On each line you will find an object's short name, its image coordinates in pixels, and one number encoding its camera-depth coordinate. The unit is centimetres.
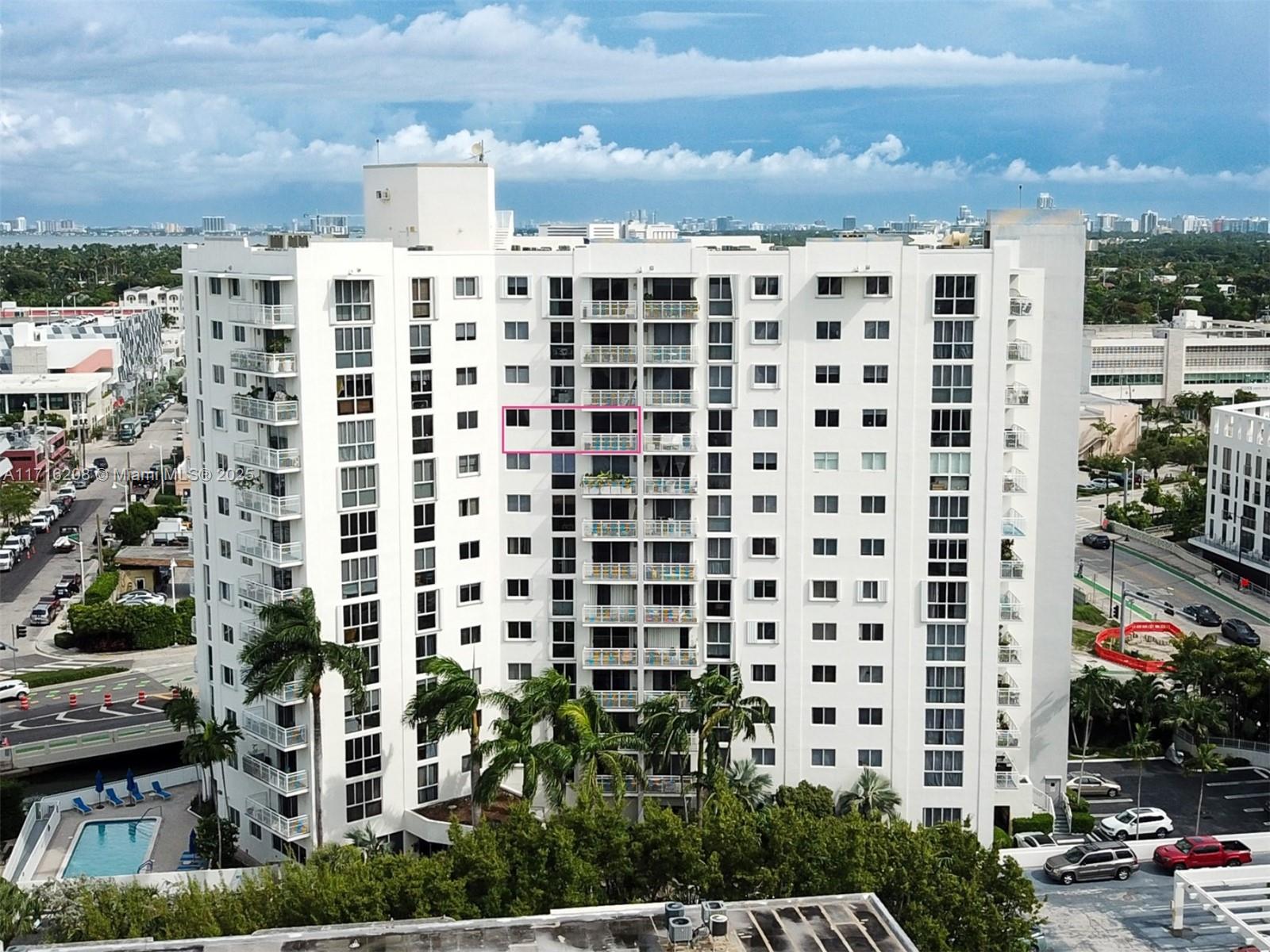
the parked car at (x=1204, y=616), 8862
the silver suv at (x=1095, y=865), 4922
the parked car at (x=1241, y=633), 8388
